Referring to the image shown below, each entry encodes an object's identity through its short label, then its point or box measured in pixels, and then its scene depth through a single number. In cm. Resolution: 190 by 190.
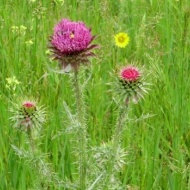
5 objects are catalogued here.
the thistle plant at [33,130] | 96
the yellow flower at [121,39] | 138
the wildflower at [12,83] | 126
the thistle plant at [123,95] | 94
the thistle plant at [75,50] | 91
